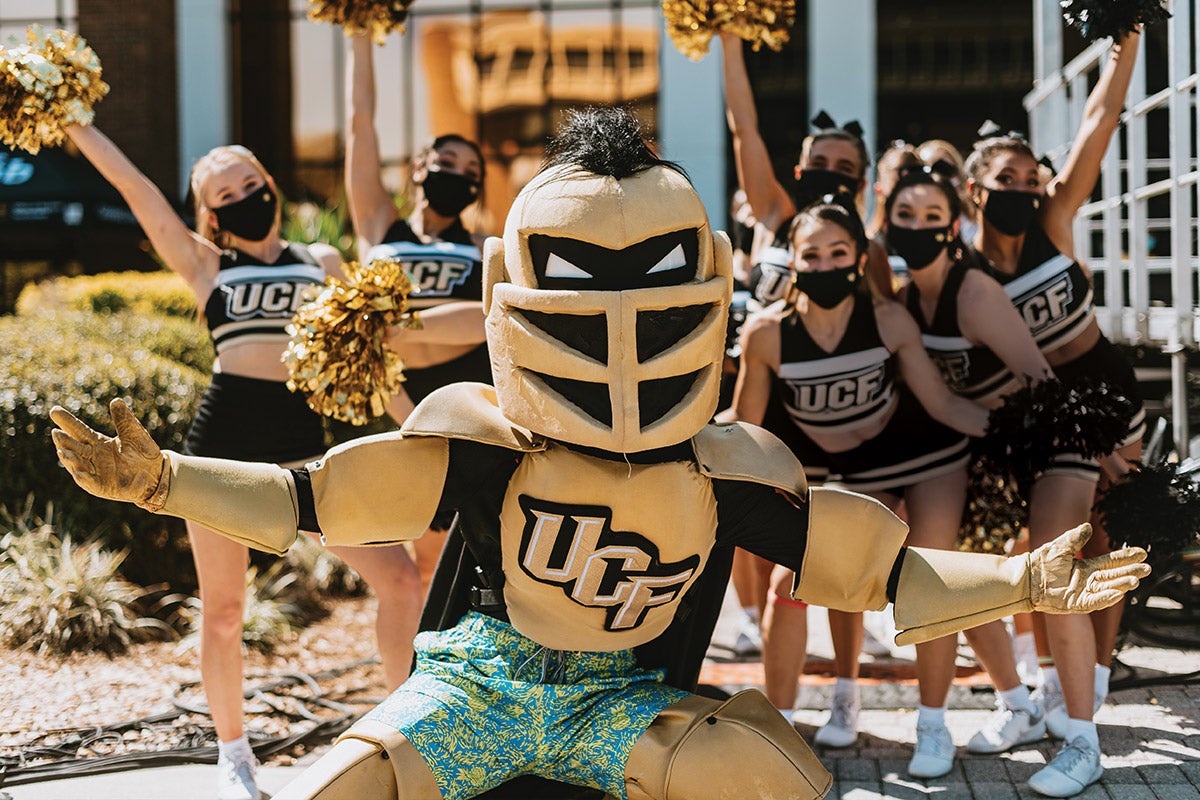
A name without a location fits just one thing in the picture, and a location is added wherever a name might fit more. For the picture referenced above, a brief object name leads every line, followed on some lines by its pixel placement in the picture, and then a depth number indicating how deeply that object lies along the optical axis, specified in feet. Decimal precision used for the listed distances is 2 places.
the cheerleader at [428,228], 14.78
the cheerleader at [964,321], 13.43
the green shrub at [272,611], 19.10
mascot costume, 8.62
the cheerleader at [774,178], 15.28
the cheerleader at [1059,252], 14.01
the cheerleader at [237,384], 12.76
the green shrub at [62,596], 17.83
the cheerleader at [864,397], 13.11
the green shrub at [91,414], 19.27
